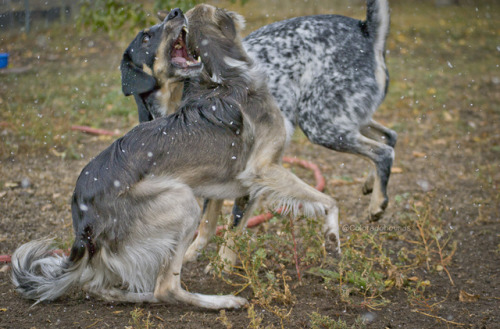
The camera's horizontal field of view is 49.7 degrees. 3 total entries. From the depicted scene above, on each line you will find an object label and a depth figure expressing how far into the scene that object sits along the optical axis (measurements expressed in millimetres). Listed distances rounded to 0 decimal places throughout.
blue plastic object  4469
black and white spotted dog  3982
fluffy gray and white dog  2930
